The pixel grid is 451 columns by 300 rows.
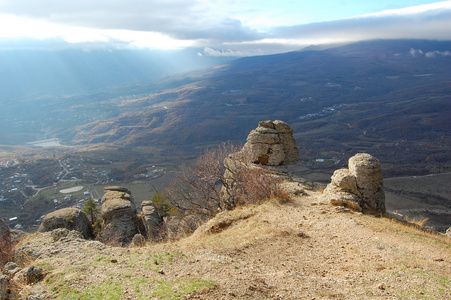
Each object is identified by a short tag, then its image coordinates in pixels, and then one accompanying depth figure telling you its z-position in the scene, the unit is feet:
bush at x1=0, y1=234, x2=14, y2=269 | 44.39
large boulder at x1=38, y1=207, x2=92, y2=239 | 83.46
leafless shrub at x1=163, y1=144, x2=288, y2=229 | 61.98
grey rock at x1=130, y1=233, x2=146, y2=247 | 66.64
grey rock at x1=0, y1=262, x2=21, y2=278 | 34.73
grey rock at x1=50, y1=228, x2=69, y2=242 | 50.58
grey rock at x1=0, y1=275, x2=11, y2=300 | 29.93
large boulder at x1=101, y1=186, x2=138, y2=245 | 87.64
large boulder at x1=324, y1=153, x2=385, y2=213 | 54.49
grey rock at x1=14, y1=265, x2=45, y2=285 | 31.79
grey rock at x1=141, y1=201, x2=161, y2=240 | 91.61
